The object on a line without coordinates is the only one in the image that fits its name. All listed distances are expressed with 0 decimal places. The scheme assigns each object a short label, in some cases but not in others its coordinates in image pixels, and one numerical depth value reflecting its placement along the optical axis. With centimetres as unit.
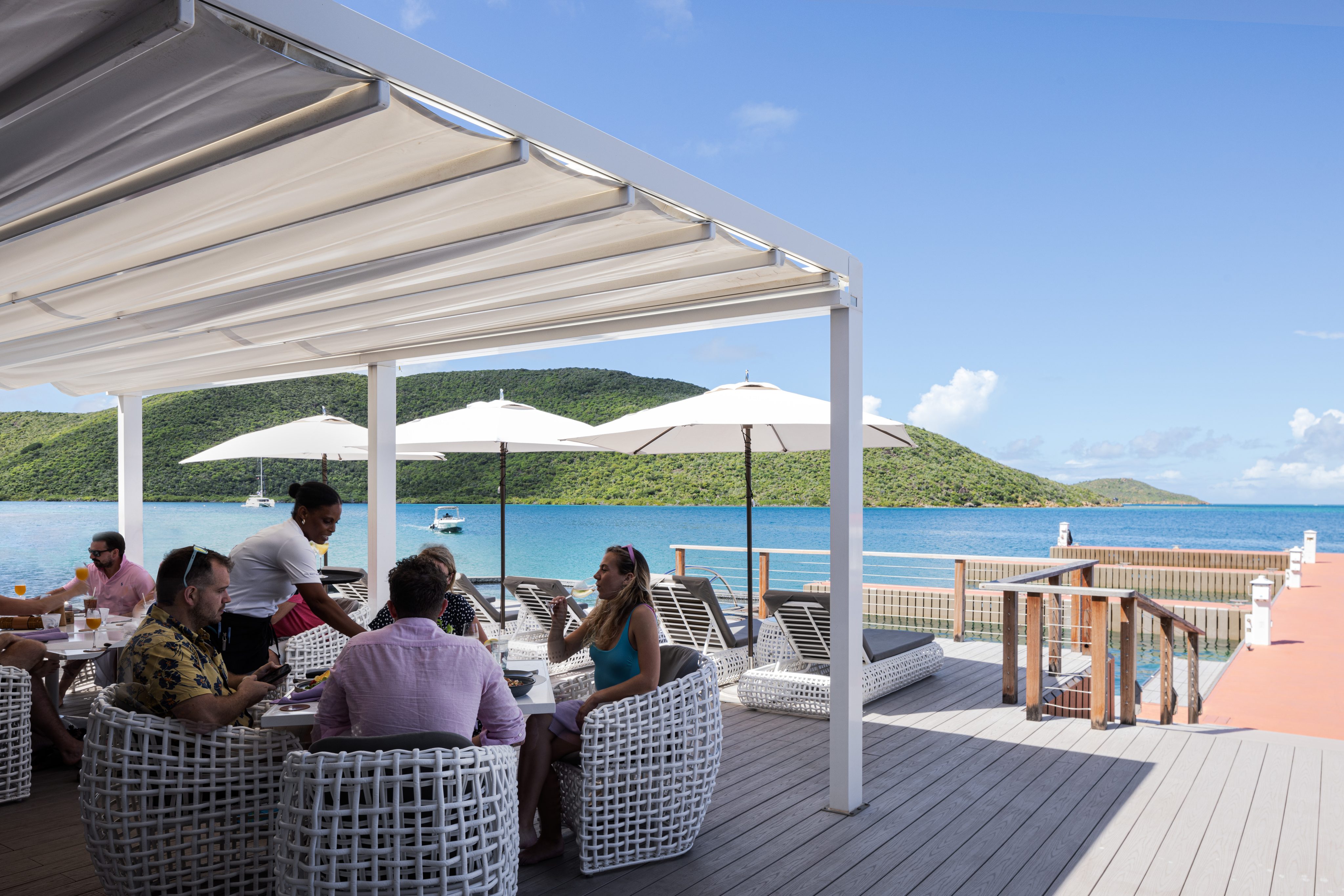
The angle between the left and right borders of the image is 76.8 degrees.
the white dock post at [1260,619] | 1165
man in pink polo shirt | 502
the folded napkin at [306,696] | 288
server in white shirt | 367
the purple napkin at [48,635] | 426
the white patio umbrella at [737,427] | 575
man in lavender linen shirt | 239
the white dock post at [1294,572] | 1778
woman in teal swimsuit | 324
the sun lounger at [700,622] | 614
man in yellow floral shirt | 260
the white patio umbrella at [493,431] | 719
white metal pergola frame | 179
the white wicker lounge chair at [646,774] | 311
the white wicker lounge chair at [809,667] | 552
